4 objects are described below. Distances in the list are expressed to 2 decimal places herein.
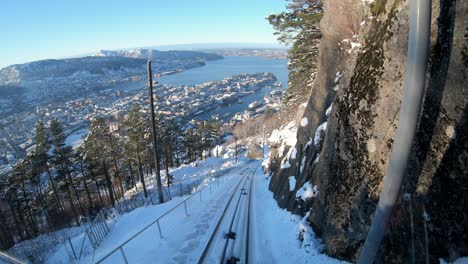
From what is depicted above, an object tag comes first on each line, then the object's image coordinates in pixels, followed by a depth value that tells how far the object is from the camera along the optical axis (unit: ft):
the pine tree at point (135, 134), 110.22
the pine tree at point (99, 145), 102.12
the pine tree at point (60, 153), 94.79
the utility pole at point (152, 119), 54.44
